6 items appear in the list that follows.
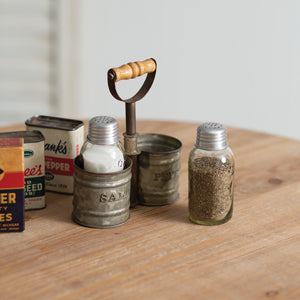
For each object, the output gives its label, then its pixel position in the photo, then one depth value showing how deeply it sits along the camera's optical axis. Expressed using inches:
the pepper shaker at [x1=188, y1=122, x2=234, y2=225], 39.6
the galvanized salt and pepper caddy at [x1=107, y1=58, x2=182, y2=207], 41.2
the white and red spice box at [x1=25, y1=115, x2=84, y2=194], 42.9
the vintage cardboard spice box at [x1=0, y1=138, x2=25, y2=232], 38.9
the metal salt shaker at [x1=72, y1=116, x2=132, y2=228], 39.4
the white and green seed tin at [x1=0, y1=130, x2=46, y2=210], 41.4
